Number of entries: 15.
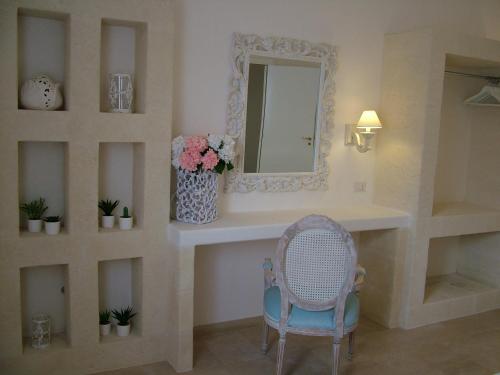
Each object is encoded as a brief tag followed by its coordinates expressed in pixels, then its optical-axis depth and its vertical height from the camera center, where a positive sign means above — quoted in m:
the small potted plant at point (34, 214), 2.83 -0.51
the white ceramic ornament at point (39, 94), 2.71 +0.12
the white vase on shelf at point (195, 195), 3.05 -0.40
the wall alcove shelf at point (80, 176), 2.69 -0.30
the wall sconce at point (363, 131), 3.66 +0.02
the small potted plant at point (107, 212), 3.01 -0.51
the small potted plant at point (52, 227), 2.81 -0.56
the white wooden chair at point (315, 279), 2.67 -0.74
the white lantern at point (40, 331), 2.89 -1.14
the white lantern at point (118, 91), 2.94 +0.16
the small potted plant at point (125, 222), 3.00 -0.55
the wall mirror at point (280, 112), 3.39 +0.11
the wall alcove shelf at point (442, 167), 3.63 -0.23
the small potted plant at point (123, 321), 3.10 -1.15
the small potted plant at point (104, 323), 3.08 -1.15
